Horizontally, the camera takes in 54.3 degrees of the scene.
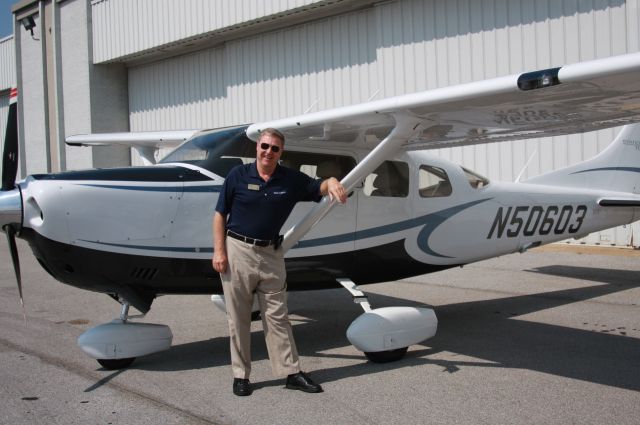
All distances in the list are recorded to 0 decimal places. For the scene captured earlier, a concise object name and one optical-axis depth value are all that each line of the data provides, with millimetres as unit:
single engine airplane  4457
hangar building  11695
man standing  4305
